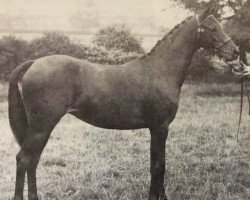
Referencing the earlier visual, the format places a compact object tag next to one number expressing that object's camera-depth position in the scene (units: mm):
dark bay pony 4535
